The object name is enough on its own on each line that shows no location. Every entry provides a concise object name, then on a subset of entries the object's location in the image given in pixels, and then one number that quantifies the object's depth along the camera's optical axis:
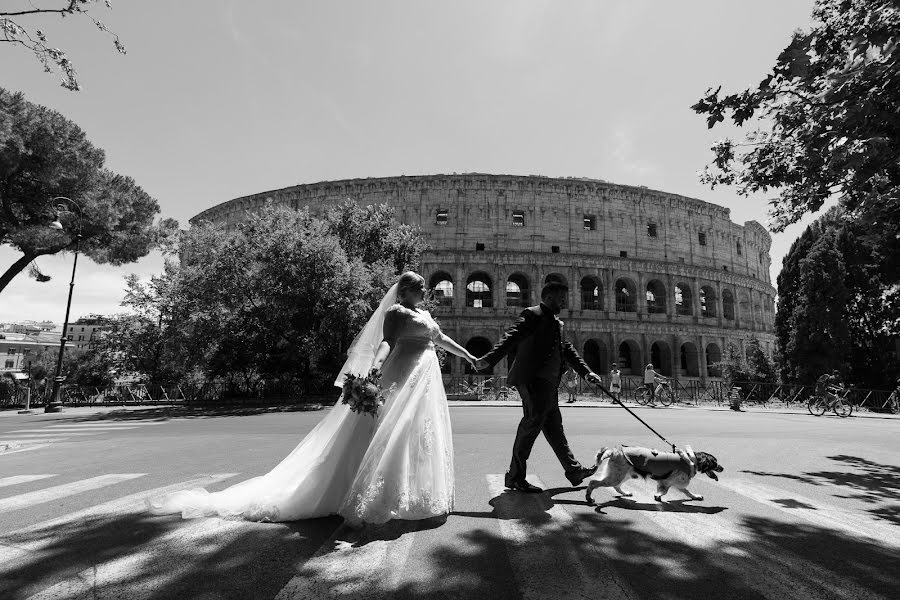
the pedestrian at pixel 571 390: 21.31
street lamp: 17.94
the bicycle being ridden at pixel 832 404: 16.08
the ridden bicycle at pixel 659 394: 19.88
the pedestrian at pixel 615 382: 19.71
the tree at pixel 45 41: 5.74
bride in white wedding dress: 3.37
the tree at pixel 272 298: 18.48
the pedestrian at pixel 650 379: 19.53
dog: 4.03
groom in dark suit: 4.41
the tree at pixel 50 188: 17.75
